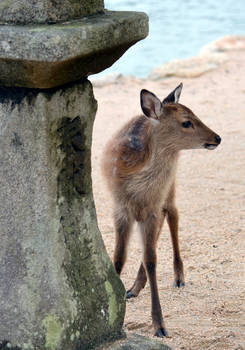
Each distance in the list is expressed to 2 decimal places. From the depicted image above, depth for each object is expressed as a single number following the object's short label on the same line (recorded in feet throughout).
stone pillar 17.70
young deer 28.55
